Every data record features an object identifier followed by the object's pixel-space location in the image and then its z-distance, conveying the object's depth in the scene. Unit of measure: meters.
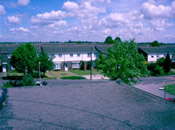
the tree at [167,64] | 44.06
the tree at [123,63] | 23.88
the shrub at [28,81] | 22.93
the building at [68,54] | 49.50
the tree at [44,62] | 36.94
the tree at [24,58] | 33.84
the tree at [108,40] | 90.03
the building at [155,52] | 55.84
